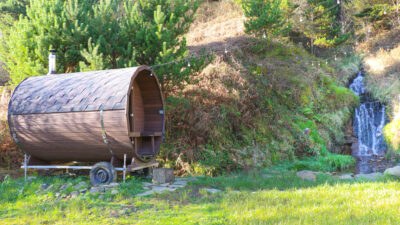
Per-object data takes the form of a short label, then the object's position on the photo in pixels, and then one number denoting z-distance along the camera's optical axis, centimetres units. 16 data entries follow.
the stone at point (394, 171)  711
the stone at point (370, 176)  739
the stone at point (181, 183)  652
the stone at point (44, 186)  595
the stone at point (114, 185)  596
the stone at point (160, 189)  575
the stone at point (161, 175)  649
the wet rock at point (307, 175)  739
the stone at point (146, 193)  546
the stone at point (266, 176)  757
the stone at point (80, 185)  596
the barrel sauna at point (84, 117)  624
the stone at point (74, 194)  537
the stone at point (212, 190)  572
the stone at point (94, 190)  561
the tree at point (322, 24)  1838
